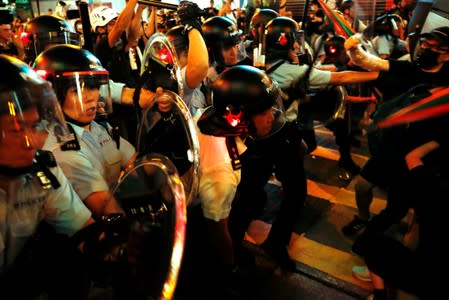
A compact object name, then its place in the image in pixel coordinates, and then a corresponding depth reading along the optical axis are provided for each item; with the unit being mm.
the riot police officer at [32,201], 1553
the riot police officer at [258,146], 2486
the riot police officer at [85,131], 2102
